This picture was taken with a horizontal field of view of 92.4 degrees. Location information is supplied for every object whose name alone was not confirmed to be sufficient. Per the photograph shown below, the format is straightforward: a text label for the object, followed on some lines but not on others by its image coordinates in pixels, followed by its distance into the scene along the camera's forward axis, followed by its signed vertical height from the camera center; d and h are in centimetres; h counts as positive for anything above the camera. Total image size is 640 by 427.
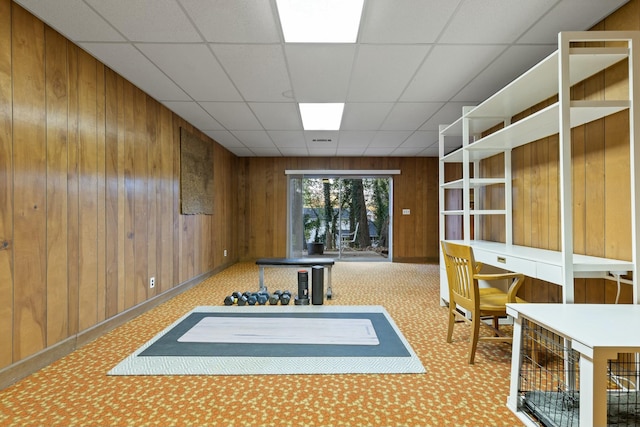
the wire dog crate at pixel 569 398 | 139 -94
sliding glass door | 728 +5
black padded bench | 406 -63
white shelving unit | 171 +67
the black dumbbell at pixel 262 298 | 364 -97
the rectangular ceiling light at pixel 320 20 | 196 +135
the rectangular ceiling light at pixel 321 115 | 379 +137
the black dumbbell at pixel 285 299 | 361 -97
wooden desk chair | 215 -60
